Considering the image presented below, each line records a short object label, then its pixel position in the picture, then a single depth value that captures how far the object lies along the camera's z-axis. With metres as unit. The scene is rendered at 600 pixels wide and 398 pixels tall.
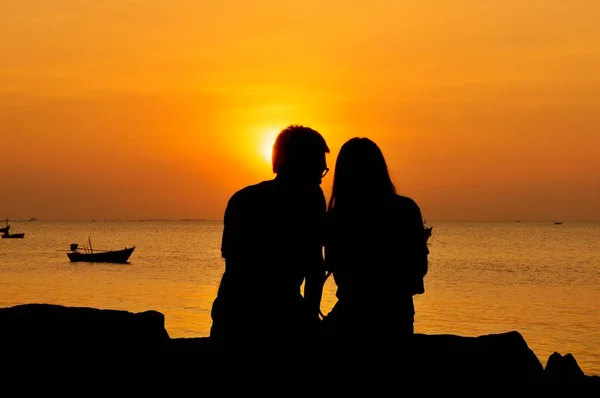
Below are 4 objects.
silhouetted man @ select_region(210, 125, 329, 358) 5.28
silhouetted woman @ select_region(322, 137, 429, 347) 5.38
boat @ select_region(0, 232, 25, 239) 150.35
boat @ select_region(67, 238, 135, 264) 77.00
